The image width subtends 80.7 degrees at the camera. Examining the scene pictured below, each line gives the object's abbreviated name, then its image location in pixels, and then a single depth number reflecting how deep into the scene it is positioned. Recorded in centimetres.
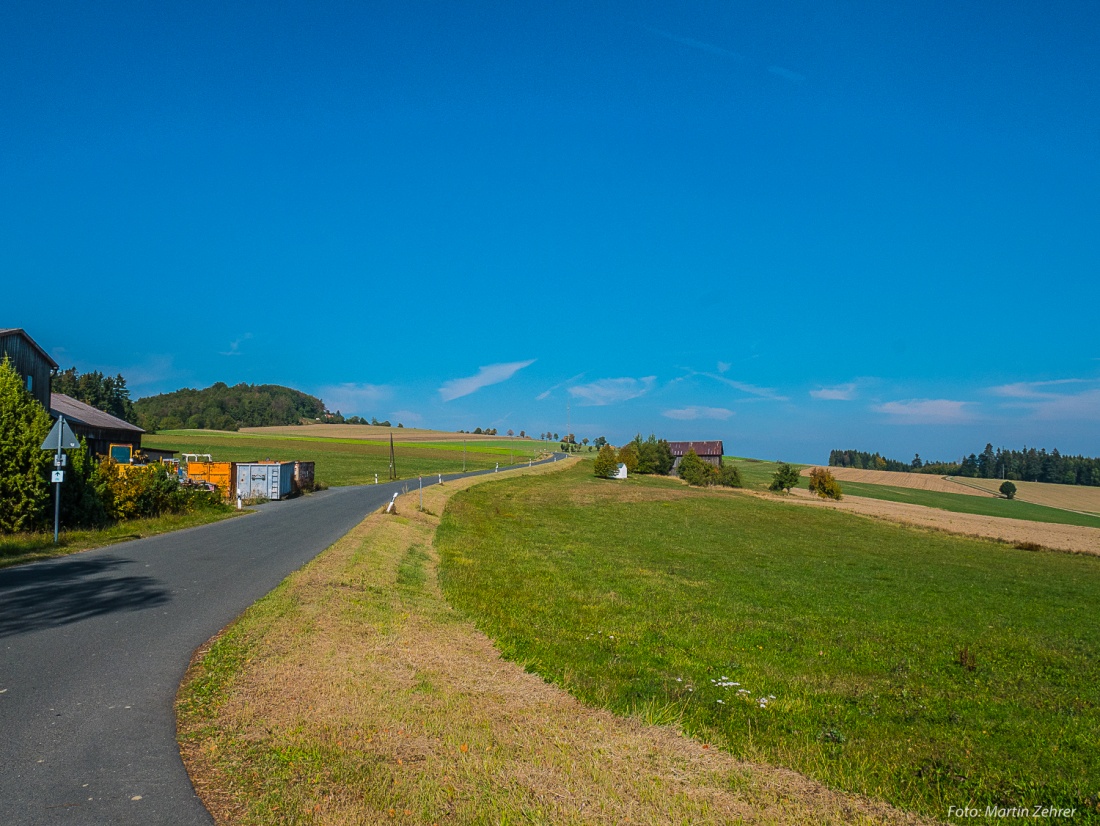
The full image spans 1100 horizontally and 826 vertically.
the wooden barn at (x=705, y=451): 11206
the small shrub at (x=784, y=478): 7662
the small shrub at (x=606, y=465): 8481
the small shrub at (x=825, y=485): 7381
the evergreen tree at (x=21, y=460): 1725
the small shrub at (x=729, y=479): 8231
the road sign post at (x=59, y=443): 1641
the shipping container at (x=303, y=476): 4091
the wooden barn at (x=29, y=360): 3158
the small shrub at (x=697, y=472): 8138
